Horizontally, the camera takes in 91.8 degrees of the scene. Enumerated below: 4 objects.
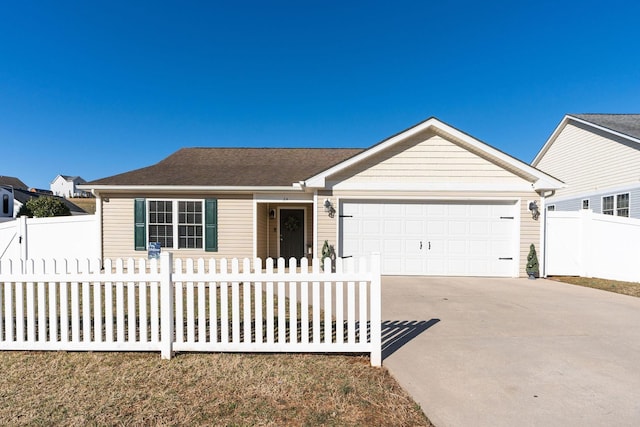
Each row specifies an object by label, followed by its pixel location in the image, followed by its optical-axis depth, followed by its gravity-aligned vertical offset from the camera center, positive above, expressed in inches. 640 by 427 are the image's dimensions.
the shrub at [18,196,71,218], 829.8 +5.2
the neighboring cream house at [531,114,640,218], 414.3 +69.1
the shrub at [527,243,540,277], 324.5 -58.6
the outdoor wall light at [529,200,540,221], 329.4 -2.7
